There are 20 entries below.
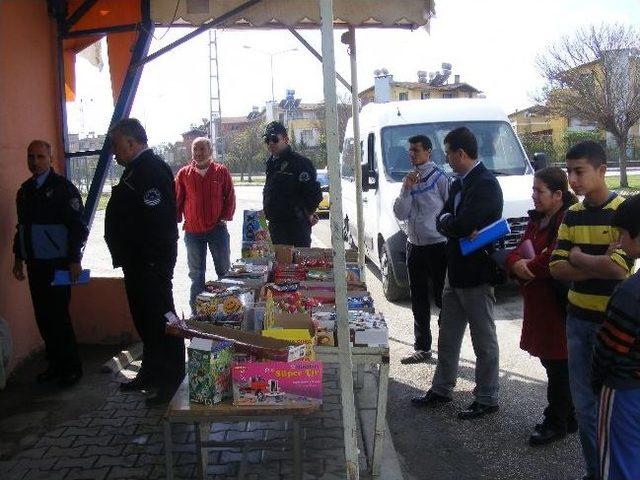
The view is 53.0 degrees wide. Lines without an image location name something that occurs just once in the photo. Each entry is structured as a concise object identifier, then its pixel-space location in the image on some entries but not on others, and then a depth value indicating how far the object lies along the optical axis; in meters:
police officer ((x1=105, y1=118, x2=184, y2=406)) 4.55
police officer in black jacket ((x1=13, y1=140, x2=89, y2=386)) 4.91
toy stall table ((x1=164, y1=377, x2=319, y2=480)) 2.90
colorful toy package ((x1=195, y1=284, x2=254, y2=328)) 3.64
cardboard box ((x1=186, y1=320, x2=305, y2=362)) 3.01
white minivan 7.84
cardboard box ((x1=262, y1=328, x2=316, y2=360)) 3.29
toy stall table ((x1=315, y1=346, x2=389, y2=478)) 3.47
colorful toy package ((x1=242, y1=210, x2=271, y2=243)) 6.03
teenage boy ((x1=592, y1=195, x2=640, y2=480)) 2.35
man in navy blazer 4.23
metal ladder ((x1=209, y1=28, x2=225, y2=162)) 26.34
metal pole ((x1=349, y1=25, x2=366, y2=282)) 6.51
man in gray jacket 5.46
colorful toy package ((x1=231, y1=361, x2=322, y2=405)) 2.95
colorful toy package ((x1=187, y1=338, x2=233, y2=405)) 2.98
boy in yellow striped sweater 3.12
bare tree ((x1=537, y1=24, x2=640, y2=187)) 30.14
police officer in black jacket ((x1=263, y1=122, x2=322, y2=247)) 6.52
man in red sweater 6.60
